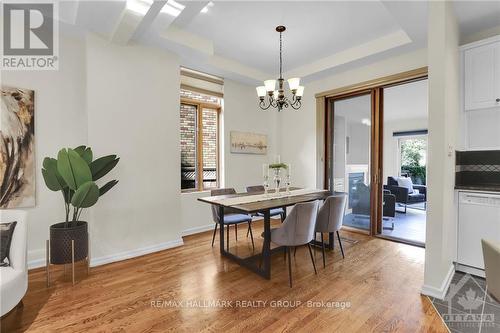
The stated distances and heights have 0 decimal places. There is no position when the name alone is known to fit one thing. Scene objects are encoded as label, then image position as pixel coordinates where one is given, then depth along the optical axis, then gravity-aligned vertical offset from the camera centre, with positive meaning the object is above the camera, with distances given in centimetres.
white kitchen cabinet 267 +102
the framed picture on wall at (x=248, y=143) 486 +46
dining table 259 -44
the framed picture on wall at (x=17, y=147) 265 +19
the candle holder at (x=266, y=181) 330 -24
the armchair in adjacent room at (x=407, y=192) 589 -73
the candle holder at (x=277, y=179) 328 -20
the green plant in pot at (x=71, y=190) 238 -26
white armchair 169 -82
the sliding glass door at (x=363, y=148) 402 +30
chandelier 307 +98
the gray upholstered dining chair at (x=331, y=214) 292 -62
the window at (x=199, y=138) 432 +51
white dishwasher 254 -66
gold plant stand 243 -95
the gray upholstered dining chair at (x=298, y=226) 243 -65
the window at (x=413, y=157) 761 +23
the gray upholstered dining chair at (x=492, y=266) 122 -53
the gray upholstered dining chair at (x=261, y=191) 382 -42
